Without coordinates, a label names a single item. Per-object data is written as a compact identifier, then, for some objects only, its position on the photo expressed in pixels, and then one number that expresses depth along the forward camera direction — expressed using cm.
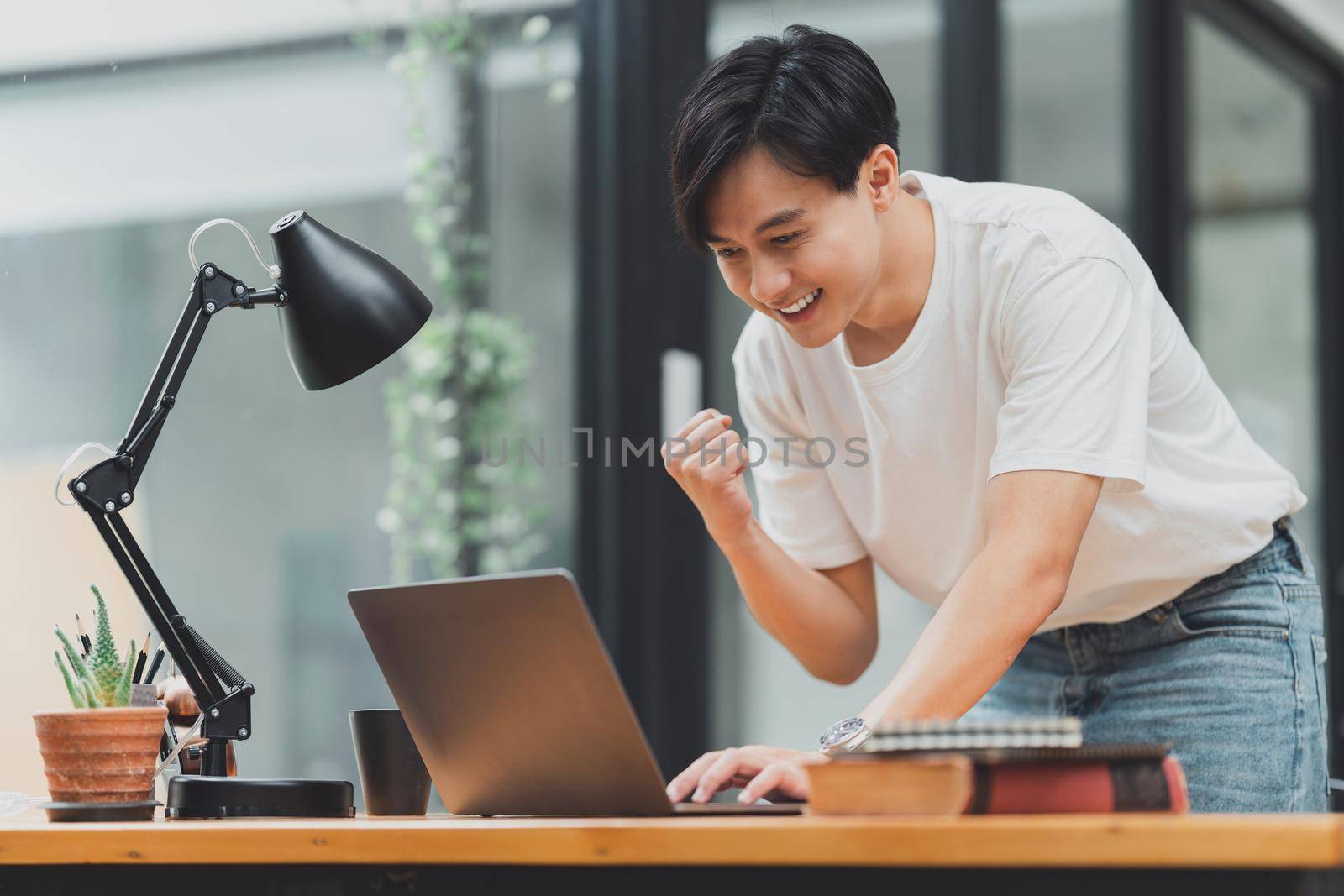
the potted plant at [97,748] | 425
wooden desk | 378
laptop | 406
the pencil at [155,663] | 448
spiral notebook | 389
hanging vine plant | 548
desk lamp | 438
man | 432
